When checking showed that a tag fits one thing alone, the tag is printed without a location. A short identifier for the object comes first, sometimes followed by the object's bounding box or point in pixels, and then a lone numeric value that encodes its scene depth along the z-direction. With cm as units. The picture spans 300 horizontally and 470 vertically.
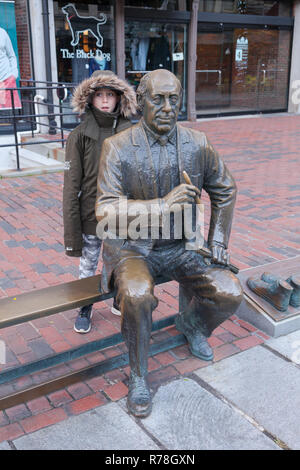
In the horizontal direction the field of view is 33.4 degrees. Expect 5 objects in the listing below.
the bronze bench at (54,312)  271
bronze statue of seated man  268
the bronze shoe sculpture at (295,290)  355
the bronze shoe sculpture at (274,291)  346
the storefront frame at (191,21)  1172
